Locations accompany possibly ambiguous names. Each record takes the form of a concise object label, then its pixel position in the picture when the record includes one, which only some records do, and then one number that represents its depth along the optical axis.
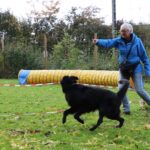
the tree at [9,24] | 35.25
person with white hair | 9.36
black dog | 7.87
